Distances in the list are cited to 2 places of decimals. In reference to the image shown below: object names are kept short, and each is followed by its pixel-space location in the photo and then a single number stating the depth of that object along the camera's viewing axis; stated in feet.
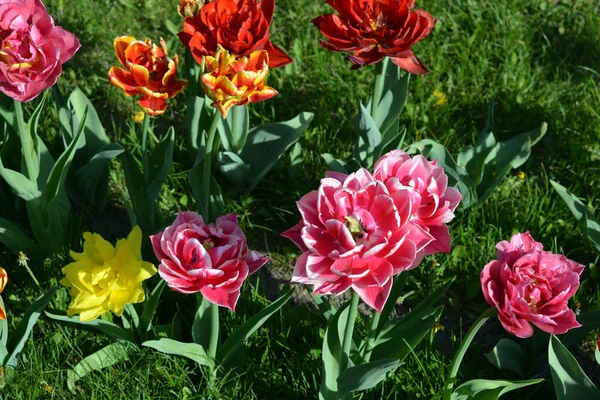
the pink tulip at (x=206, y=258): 5.34
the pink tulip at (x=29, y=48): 5.80
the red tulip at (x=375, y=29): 6.66
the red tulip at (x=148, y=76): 6.22
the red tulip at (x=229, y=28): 6.27
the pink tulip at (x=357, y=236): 4.60
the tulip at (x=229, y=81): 5.77
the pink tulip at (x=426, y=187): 4.88
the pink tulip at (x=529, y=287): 5.03
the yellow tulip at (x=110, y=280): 5.78
